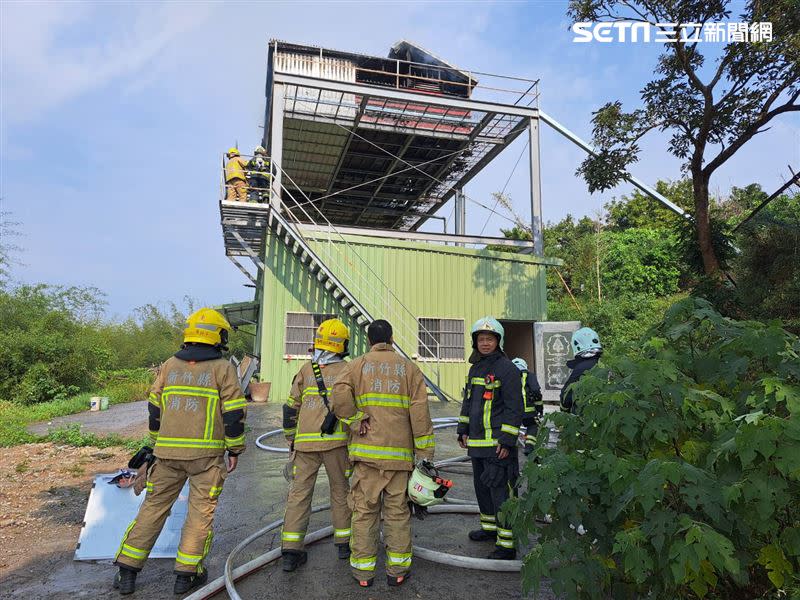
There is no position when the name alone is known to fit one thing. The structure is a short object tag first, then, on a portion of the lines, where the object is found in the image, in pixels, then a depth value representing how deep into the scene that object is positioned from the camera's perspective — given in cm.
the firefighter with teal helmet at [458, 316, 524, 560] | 393
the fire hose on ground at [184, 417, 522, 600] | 336
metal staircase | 1273
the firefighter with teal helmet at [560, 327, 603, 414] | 498
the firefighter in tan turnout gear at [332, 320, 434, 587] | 356
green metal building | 1342
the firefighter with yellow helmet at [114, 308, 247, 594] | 354
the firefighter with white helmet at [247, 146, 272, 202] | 1319
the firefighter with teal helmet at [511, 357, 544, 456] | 442
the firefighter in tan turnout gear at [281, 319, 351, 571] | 384
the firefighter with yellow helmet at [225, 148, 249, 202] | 1272
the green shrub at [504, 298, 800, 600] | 210
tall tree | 863
